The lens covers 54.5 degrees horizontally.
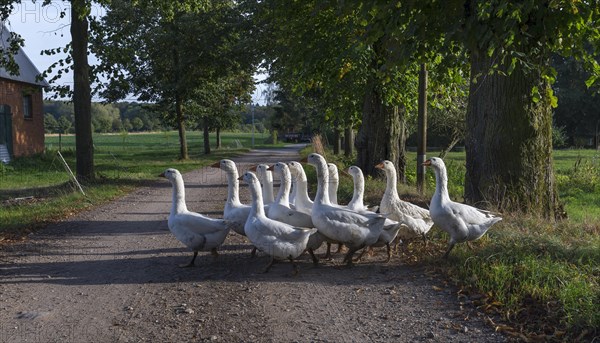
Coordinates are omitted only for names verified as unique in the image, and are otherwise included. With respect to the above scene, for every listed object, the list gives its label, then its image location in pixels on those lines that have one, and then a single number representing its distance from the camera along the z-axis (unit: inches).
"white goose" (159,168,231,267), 318.0
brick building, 1216.2
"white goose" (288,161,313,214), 356.5
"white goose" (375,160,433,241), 338.0
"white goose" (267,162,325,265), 321.7
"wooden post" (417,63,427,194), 560.7
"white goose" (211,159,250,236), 341.7
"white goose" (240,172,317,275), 293.7
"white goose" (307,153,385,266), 301.7
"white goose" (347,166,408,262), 316.5
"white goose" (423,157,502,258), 296.0
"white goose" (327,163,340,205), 383.9
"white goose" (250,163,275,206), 381.4
